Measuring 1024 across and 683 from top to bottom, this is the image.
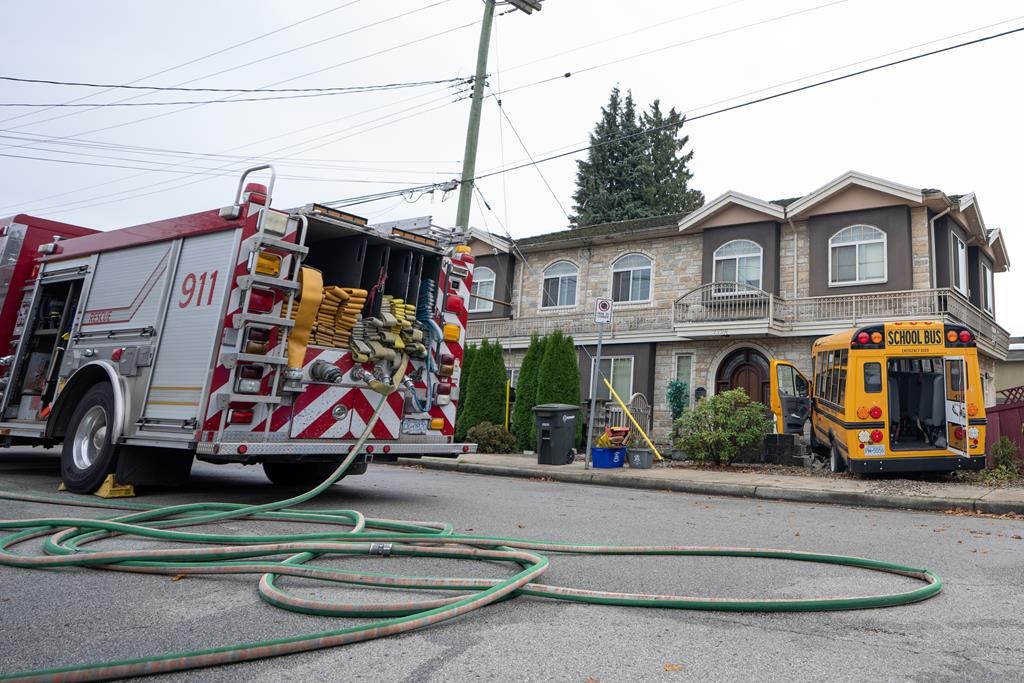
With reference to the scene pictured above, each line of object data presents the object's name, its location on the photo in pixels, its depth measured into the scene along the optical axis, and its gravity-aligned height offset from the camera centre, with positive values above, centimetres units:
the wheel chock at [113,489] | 658 -59
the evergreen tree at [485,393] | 1944 +190
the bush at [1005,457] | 1140 +98
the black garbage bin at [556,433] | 1405 +74
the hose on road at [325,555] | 274 -62
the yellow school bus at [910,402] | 1094 +170
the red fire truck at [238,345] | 624 +89
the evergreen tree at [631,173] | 4228 +1843
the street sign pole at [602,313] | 1222 +275
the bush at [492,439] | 1764 +63
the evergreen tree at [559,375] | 1873 +252
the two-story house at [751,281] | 1869 +624
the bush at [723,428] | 1349 +116
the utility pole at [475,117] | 1588 +801
